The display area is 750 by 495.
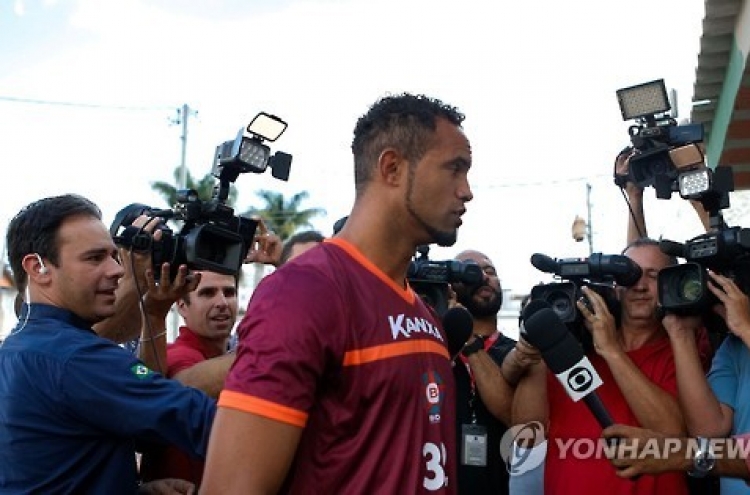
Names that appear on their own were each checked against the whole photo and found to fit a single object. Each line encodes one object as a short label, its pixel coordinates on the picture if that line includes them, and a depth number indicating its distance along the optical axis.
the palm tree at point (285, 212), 40.03
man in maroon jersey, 1.72
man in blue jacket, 2.35
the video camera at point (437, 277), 3.62
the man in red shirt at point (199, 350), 2.91
